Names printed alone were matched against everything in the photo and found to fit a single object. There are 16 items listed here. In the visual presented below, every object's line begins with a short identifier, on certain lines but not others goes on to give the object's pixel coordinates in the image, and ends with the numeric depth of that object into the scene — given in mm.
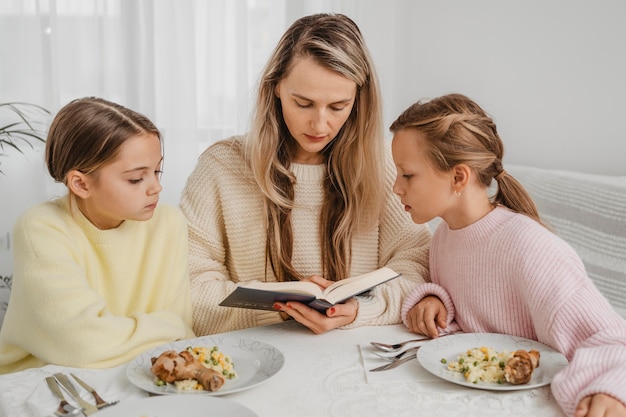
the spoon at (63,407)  1069
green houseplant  2877
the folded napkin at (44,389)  1114
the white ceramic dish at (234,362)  1170
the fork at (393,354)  1360
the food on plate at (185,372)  1159
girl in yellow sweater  1332
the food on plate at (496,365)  1202
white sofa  2129
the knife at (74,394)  1081
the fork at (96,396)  1107
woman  1764
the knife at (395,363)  1297
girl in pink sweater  1367
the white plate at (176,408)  1043
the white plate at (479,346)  1210
